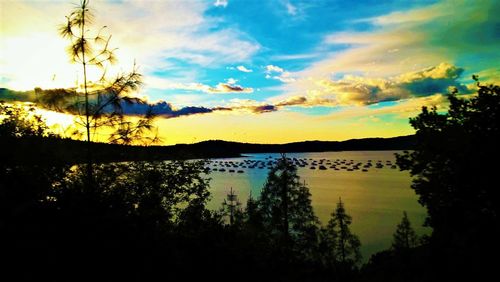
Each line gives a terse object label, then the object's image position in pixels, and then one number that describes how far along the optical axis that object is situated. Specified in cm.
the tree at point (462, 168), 1533
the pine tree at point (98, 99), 1141
